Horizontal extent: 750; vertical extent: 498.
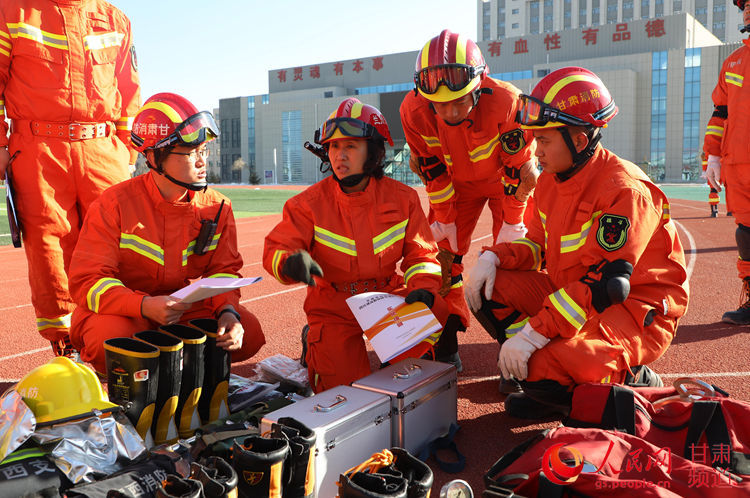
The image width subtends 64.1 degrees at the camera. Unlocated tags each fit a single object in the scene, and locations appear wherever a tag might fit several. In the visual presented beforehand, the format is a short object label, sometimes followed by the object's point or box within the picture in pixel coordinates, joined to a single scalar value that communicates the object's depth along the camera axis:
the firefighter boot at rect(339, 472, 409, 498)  2.04
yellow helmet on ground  2.57
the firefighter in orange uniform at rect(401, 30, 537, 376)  4.18
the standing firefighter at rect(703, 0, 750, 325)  5.49
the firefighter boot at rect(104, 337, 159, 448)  2.86
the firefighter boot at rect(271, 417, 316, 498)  2.36
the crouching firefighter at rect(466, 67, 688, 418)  3.07
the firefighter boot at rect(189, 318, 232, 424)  3.33
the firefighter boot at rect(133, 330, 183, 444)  2.99
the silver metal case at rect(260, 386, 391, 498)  2.53
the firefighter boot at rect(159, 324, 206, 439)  3.17
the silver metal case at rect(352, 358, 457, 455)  2.91
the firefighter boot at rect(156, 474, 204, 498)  2.01
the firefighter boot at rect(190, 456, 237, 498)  2.10
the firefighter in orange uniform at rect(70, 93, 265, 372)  3.29
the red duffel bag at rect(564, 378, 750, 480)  2.59
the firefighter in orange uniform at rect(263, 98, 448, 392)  3.74
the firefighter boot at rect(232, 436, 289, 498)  2.24
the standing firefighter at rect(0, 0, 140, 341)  4.24
